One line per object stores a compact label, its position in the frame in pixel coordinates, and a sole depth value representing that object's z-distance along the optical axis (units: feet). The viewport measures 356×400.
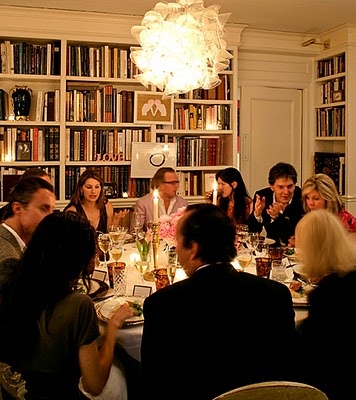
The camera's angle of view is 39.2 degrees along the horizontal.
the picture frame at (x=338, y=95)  16.21
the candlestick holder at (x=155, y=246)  8.33
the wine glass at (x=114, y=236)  8.97
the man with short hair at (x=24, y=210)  6.83
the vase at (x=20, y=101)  14.06
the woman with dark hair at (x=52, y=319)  4.91
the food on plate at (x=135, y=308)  6.17
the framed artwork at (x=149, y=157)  14.93
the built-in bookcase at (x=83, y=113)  14.08
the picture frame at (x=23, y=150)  14.23
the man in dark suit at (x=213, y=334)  4.75
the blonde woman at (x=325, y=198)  10.19
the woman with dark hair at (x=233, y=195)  12.91
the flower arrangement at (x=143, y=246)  8.63
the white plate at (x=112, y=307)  5.95
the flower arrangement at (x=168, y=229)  8.68
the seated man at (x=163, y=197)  12.83
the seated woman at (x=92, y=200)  11.71
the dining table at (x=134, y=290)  5.83
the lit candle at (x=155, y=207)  8.92
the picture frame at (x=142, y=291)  6.91
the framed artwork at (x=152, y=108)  14.84
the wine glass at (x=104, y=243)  8.51
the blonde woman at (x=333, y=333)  5.05
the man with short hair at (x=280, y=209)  11.44
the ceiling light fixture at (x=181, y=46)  9.04
